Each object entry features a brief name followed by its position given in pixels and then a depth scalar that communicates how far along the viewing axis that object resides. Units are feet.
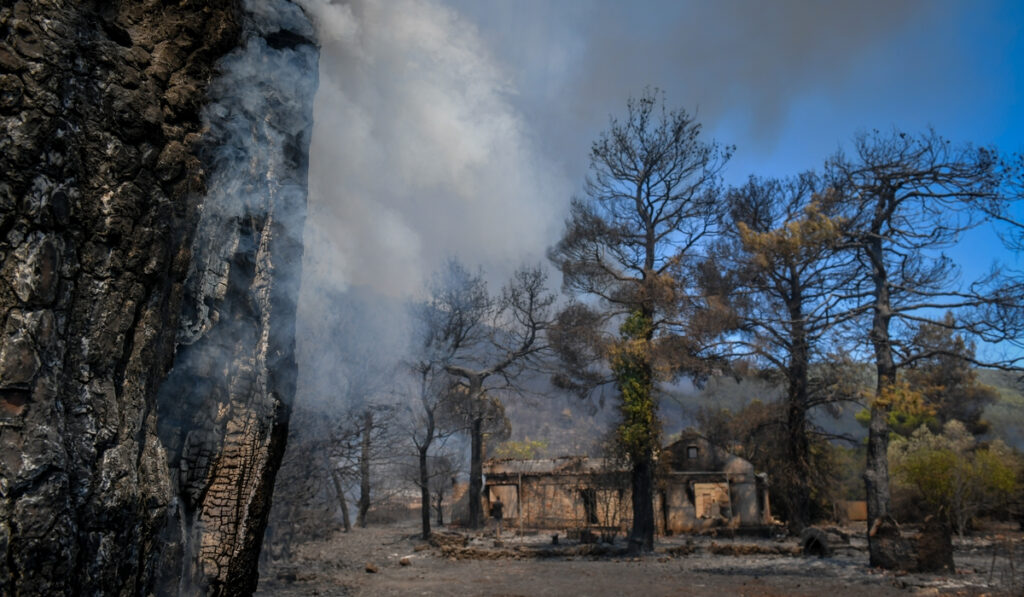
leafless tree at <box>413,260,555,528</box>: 84.23
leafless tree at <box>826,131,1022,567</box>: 45.88
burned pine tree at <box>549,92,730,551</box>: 62.28
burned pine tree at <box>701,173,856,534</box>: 50.60
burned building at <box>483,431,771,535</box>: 85.61
